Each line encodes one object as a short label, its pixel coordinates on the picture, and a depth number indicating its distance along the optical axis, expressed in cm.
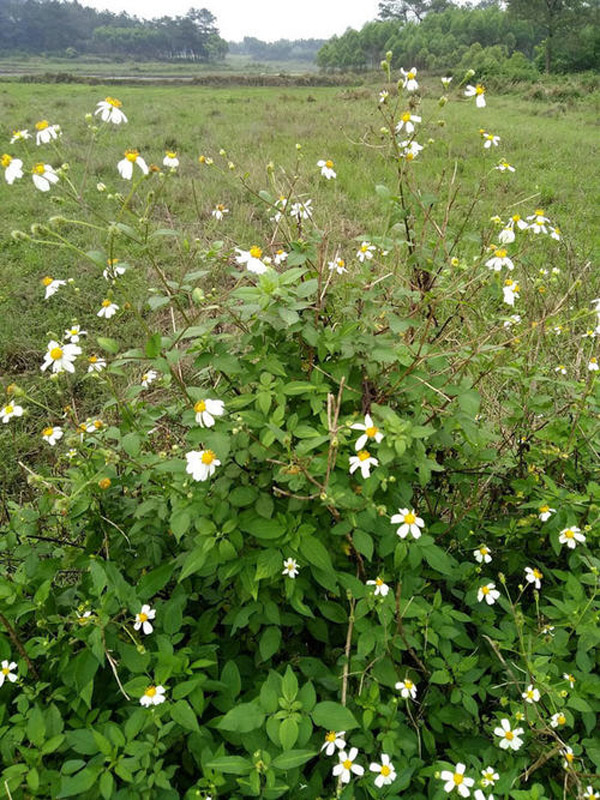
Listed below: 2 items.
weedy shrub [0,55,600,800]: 124
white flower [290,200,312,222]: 183
